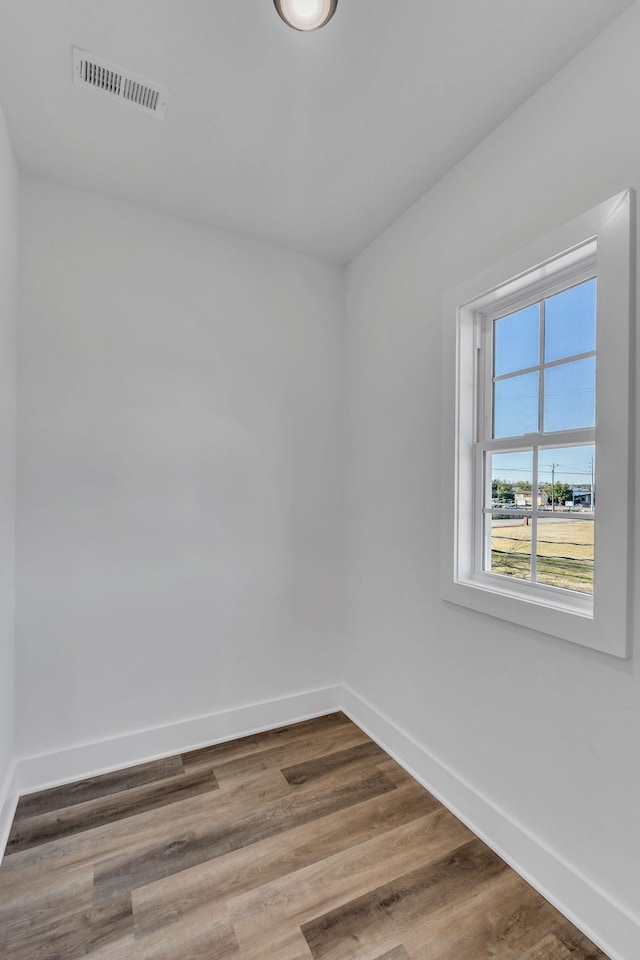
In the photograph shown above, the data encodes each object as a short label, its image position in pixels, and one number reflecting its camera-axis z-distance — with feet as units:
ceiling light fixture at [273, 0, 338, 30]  4.13
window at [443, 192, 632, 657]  4.32
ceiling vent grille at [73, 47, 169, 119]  4.90
